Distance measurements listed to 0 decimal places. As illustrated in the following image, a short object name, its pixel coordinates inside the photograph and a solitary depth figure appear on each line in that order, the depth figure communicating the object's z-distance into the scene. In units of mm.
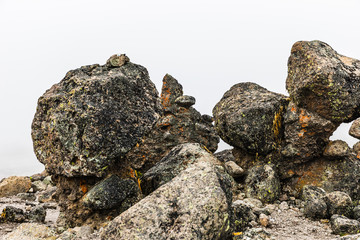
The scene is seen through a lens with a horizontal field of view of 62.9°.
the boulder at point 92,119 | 9734
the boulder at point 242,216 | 8234
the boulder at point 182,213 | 5875
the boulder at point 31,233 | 9023
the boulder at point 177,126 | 18516
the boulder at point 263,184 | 13016
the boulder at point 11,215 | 11875
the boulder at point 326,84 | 12727
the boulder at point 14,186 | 19367
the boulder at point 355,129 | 17531
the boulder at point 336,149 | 13414
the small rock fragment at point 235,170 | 14242
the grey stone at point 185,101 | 19688
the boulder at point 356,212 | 10688
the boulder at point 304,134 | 13430
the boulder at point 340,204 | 10742
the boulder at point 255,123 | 14148
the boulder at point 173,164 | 9131
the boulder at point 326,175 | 13312
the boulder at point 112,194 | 9797
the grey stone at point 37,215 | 11922
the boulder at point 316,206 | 10722
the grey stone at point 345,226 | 9414
